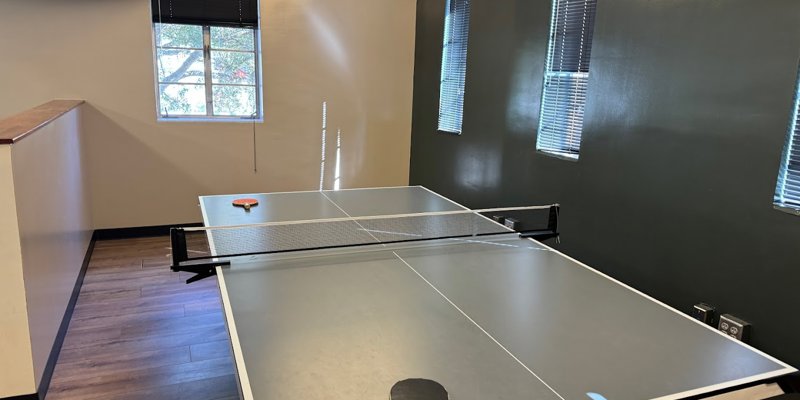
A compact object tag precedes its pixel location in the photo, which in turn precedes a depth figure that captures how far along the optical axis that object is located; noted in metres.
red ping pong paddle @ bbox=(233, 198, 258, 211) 2.83
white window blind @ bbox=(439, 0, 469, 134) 4.55
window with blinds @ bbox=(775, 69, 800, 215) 2.07
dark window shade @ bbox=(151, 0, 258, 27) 4.52
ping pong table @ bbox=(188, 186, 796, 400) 1.23
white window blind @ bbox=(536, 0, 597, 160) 3.22
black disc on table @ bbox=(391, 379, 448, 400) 1.11
